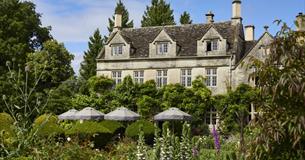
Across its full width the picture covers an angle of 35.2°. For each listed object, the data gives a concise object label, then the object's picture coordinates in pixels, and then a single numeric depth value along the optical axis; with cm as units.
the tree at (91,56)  4953
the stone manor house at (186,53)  3138
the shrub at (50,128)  1613
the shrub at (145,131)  2164
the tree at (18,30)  3638
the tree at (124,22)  5128
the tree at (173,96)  3083
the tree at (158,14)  4934
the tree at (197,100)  3039
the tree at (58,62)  3853
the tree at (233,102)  2930
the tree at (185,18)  5198
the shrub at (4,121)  1428
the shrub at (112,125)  2281
